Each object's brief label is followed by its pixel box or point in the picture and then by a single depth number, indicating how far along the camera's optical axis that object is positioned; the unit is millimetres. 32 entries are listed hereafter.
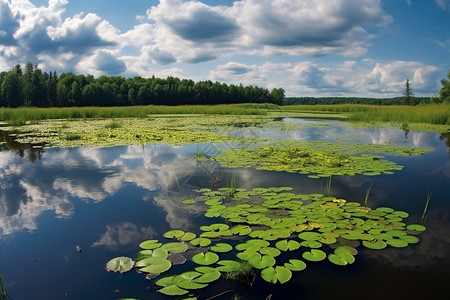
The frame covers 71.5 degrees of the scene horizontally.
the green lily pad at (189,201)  4094
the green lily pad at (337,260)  2570
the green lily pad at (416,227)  3269
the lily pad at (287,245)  2757
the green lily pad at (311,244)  2827
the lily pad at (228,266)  2401
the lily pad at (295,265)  2467
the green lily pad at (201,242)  2848
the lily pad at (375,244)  2842
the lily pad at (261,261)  2467
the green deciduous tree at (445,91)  40153
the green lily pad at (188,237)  2980
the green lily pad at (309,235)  2967
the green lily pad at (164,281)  2261
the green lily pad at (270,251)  2651
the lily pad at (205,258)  2523
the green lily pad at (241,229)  3093
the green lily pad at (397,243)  2893
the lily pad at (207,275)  2285
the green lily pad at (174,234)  3051
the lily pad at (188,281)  2213
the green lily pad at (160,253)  2646
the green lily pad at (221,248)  2725
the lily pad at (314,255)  2620
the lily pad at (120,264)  2488
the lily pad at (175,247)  2730
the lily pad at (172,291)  2146
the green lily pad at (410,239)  2980
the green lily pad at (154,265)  2436
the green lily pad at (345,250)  2730
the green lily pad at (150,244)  2824
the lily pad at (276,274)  2307
